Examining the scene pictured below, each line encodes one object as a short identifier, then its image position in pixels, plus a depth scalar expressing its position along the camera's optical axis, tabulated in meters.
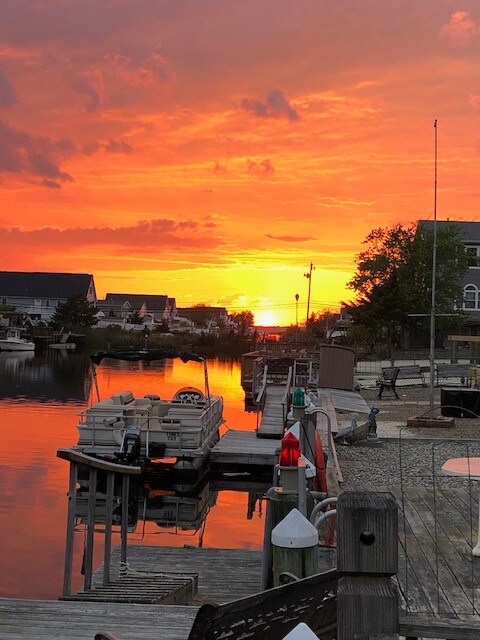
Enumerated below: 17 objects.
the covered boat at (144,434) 22.12
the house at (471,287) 72.50
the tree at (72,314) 126.50
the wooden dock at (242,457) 23.53
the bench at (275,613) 3.98
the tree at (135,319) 158.38
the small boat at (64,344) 116.62
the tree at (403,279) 68.38
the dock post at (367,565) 4.59
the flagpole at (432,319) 27.26
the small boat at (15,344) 103.06
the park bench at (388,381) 36.12
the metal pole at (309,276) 102.38
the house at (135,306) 177.50
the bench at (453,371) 40.77
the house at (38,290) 148.25
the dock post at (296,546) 6.35
